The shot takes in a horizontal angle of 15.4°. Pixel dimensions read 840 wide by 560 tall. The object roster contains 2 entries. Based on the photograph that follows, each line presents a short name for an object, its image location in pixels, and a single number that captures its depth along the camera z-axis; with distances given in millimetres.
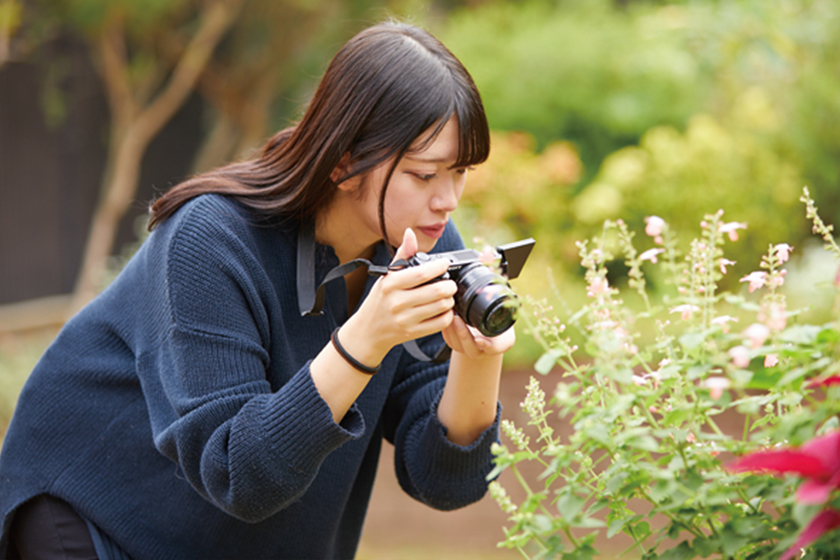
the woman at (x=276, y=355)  3139
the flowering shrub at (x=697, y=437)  2800
